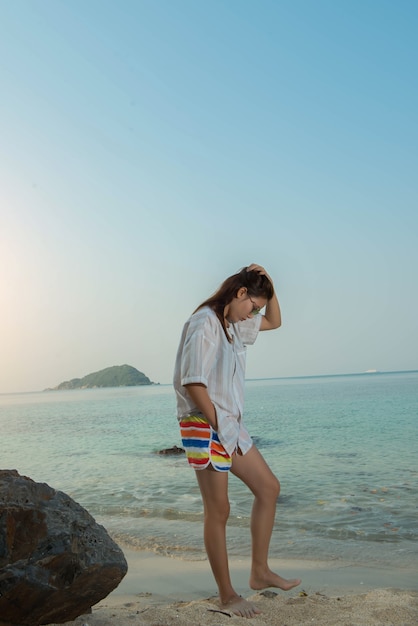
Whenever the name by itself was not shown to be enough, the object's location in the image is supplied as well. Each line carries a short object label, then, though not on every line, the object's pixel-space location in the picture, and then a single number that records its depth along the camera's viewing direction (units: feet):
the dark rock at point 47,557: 9.18
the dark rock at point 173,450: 42.93
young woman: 11.50
